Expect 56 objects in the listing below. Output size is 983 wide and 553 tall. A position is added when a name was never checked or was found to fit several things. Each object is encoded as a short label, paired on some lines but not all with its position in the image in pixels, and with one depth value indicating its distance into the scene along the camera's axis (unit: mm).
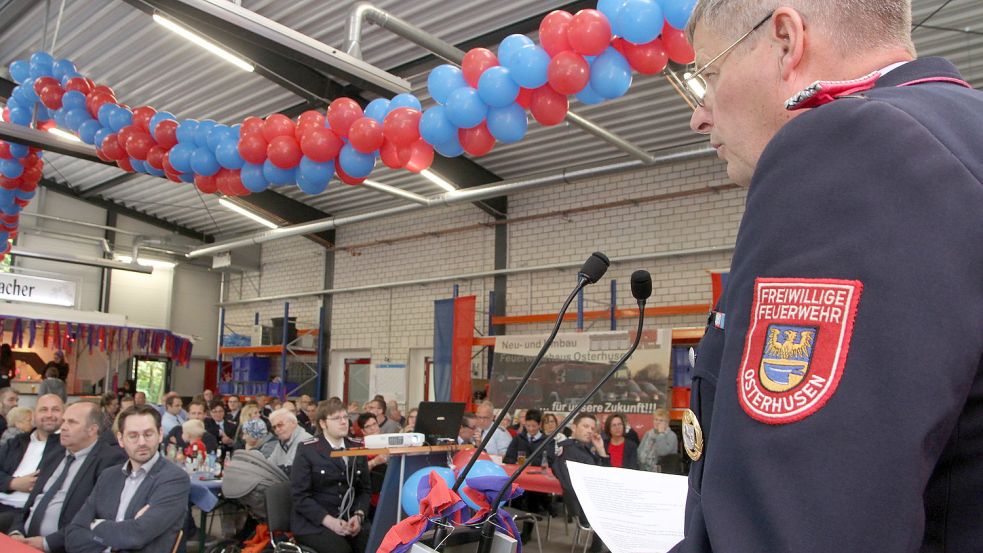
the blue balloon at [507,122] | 4363
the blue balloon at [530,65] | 4129
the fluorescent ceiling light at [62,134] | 5968
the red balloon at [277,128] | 5016
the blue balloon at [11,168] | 6723
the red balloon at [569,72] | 4015
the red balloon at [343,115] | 4832
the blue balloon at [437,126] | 4445
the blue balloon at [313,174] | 5000
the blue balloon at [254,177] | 5195
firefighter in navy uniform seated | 4973
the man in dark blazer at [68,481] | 3932
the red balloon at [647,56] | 3959
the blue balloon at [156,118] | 5461
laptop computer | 6688
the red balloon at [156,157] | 5527
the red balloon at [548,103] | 4344
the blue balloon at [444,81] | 4488
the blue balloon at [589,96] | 4230
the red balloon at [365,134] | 4727
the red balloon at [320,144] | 4879
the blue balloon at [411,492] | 4242
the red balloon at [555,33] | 4066
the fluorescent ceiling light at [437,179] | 11555
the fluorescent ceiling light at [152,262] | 18038
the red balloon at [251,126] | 5066
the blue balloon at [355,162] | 4883
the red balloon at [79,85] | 5887
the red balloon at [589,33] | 3971
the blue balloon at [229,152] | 5156
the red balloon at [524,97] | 4332
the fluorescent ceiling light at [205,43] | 6998
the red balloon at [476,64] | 4359
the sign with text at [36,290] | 13008
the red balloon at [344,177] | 5031
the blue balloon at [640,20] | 3719
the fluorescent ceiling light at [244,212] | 13792
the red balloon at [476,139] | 4523
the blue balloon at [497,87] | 4188
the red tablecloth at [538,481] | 6914
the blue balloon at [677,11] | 3689
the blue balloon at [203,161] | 5277
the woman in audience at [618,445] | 7582
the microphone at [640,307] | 1558
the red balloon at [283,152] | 4953
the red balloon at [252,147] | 5039
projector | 5258
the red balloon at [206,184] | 5453
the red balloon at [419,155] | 4750
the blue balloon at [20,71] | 6519
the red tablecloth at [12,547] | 2439
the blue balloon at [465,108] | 4320
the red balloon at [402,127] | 4633
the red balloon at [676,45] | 3828
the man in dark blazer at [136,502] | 3539
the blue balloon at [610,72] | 4120
